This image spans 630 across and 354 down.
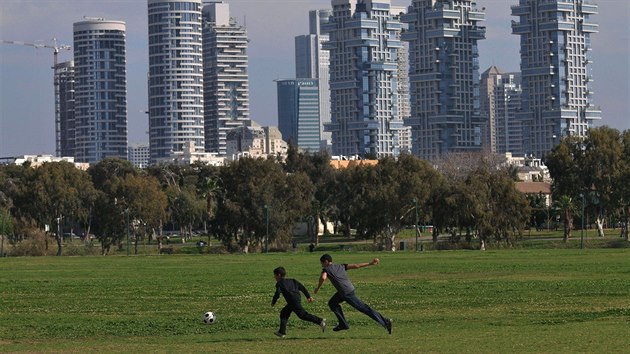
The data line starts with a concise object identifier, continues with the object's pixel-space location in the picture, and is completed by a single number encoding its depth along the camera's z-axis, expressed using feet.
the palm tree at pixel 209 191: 499.51
